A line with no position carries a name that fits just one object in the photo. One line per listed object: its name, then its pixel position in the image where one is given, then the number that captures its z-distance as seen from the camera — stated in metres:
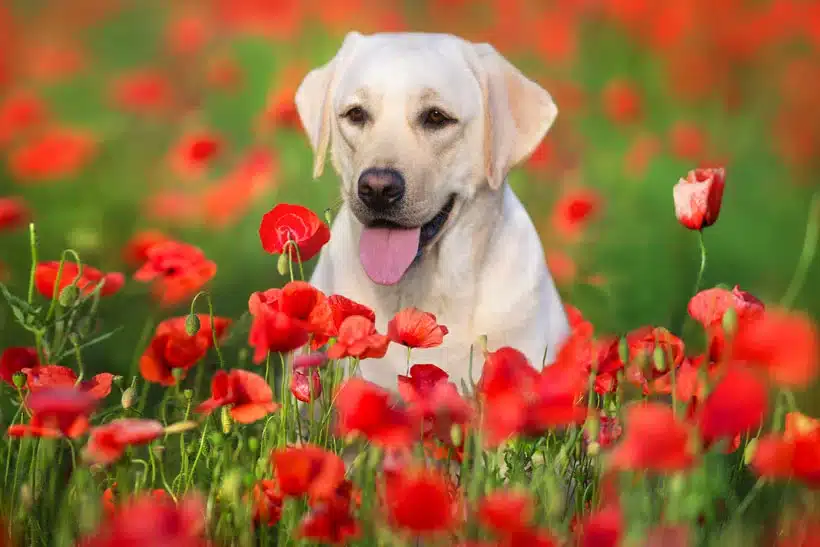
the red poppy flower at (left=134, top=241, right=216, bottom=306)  5.87
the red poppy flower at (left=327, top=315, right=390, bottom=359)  4.62
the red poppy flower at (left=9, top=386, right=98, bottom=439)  3.62
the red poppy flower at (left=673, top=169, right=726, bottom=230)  5.43
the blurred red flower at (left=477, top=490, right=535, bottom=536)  3.36
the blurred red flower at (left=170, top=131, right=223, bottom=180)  8.59
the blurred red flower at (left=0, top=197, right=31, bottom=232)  6.70
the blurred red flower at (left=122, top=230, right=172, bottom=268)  7.12
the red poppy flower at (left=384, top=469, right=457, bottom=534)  3.39
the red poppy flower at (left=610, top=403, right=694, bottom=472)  3.26
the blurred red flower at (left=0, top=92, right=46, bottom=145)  10.98
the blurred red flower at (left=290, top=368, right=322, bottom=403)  5.24
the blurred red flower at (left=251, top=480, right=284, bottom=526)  4.64
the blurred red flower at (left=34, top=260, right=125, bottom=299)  5.88
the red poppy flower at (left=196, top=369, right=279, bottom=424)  4.65
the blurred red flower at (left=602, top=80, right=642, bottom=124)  12.14
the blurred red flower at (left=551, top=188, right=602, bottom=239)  8.87
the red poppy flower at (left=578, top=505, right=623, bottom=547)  3.43
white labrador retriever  6.92
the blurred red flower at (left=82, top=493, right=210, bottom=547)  3.06
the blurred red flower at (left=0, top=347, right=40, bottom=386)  5.55
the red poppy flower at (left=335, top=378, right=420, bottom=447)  3.93
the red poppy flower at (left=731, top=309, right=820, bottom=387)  3.86
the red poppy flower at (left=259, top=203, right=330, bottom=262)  5.22
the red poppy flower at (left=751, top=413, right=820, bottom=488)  3.93
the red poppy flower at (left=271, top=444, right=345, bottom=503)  3.96
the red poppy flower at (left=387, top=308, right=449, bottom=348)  4.90
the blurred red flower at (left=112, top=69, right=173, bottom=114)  12.05
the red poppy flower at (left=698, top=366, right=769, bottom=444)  3.38
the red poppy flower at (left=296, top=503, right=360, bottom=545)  3.94
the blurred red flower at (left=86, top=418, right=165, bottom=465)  3.90
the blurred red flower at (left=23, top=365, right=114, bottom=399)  4.91
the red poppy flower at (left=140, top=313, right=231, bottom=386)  5.44
